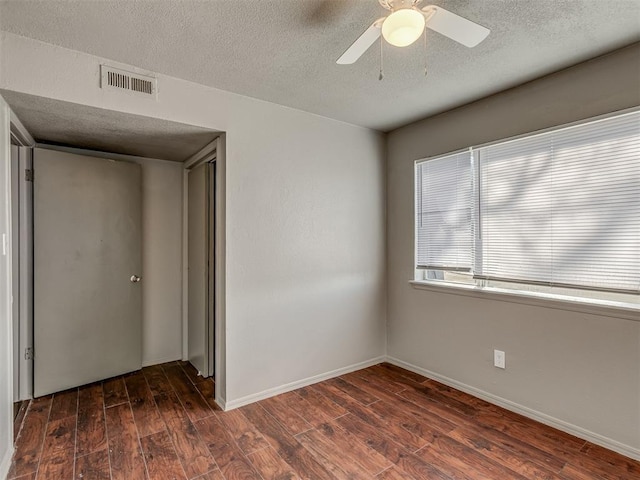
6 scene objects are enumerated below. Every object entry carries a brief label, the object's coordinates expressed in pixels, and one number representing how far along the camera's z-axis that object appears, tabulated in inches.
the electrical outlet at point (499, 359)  99.1
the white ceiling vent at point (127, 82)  81.0
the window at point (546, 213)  77.7
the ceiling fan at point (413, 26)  49.1
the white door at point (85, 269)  106.3
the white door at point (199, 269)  123.1
